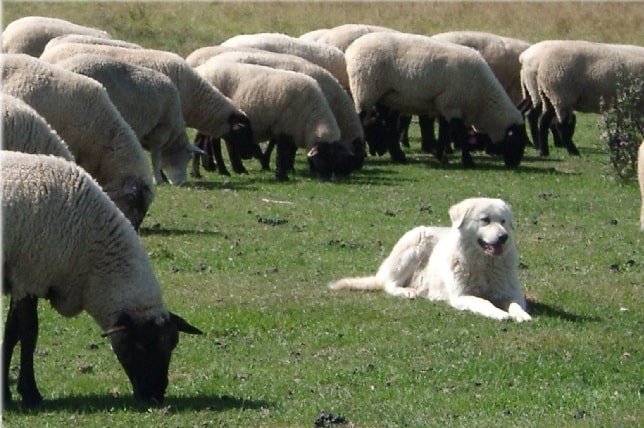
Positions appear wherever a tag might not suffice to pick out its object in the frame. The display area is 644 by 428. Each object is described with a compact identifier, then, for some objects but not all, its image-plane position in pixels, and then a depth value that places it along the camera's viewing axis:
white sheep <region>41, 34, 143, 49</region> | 20.84
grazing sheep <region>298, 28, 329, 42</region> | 30.23
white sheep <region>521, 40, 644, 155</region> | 25.14
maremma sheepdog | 11.15
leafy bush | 20.95
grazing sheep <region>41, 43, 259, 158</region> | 20.36
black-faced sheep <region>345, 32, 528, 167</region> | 23.67
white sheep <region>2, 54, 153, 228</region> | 14.48
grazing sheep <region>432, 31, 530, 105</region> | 29.56
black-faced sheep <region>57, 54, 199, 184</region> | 18.33
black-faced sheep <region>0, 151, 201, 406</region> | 8.08
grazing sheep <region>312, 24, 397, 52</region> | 29.23
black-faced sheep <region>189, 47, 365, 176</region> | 22.91
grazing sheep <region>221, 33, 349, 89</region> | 26.33
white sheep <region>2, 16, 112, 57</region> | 24.16
